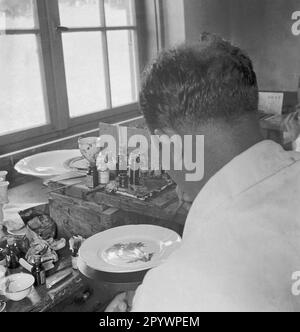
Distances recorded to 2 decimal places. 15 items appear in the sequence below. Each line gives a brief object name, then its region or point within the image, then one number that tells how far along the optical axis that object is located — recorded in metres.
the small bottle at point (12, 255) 1.08
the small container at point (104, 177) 1.24
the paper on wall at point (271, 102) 2.37
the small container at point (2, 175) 1.31
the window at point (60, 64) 1.84
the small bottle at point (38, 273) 1.03
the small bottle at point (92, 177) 1.23
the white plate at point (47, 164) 1.36
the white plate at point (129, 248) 0.93
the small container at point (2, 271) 1.03
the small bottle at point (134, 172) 1.20
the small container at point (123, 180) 1.21
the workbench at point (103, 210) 1.11
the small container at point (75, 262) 1.09
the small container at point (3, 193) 1.26
